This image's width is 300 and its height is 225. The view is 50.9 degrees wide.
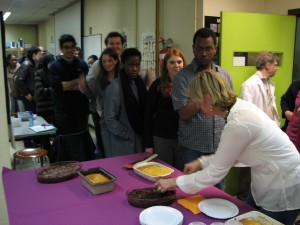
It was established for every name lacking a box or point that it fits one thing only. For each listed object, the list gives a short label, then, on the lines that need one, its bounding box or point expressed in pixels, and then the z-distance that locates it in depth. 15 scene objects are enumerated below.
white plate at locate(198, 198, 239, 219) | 1.32
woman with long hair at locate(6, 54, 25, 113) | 5.15
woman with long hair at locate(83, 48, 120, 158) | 2.87
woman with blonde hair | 1.33
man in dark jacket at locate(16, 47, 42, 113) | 4.70
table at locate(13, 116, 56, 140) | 3.12
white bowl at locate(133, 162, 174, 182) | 1.66
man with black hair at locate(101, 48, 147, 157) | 2.40
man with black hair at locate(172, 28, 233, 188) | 2.03
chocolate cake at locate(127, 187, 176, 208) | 1.40
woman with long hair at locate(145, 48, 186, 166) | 2.25
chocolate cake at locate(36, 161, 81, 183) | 1.68
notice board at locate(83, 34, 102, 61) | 5.76
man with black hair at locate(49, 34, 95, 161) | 3.13
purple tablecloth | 1.31
